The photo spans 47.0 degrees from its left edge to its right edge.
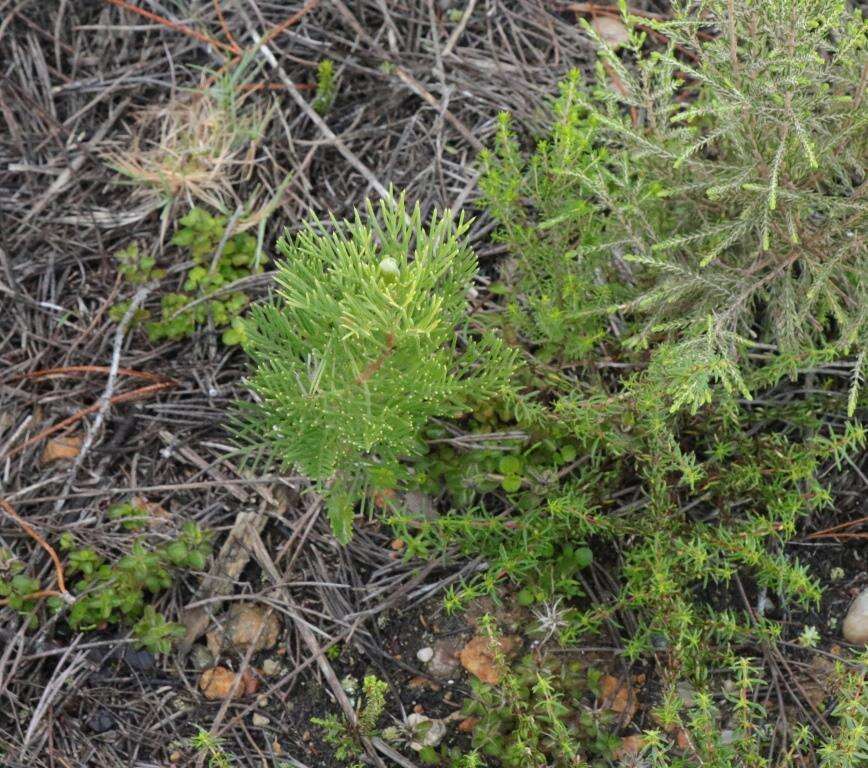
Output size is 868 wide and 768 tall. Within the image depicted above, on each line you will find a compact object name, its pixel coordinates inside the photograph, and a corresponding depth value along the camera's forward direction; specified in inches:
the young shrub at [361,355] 91.0
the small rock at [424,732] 108.7
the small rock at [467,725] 111.1
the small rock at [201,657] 116.9
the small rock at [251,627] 117.1
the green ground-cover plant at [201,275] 129.1
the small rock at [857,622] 112.2
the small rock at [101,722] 113.0
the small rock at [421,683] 114.3
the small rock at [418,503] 120.3
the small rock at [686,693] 109.6
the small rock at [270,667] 116.1
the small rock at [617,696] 110.7
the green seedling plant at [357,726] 102.4
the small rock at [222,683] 115.0
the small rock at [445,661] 114.5
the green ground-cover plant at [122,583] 113.0
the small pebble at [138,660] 115.7
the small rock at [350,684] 114.2
